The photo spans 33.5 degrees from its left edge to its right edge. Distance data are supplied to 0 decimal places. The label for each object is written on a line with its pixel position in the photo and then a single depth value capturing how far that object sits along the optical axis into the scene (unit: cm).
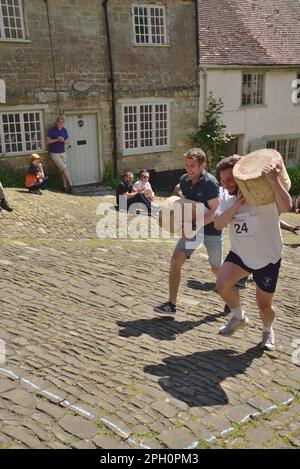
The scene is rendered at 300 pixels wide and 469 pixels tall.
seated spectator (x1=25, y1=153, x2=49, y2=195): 1422
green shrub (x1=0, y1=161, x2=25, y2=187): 1500
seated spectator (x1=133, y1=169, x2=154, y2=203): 1445
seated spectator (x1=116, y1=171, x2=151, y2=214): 1410
